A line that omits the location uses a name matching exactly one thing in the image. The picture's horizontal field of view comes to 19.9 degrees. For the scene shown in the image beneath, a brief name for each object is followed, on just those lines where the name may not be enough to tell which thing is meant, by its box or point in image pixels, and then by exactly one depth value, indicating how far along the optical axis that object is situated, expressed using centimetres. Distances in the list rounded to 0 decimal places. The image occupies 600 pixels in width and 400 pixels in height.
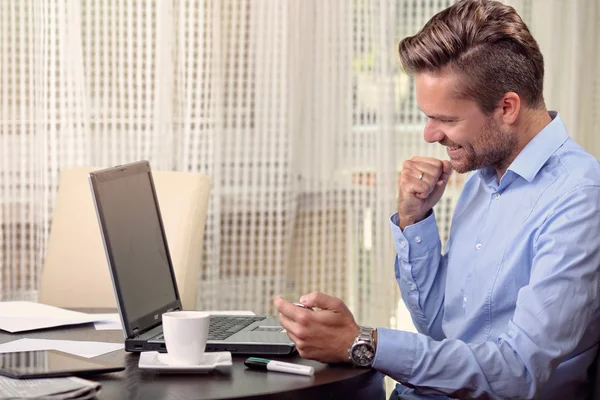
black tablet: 238
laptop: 260
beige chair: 334
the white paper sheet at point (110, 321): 284
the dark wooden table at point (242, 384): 237
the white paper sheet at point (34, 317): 281
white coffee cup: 246
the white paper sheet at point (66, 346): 262
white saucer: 246
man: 253
